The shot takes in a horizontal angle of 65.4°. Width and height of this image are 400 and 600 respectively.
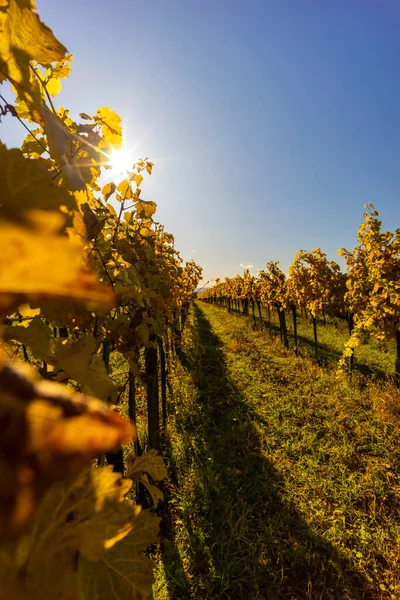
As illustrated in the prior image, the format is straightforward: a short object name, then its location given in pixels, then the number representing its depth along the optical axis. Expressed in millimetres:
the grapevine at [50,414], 188
